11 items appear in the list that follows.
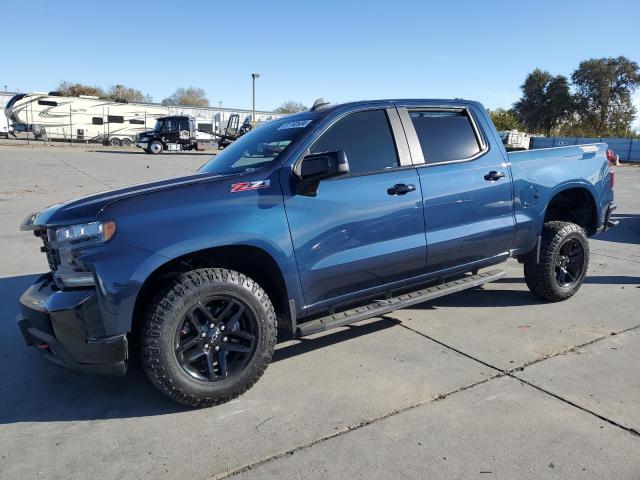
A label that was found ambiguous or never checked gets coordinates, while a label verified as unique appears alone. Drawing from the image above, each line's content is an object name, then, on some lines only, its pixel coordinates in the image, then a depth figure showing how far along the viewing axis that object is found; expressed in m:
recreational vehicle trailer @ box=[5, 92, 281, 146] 39.84
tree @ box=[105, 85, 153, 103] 85.94
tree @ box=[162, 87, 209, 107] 92.06
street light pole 46.27
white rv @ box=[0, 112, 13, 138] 42.76
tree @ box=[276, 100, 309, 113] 86.12
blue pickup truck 2.87
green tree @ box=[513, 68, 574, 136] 52.59
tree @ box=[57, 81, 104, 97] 84.75
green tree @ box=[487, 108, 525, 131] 64.60
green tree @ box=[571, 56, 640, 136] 49.22
